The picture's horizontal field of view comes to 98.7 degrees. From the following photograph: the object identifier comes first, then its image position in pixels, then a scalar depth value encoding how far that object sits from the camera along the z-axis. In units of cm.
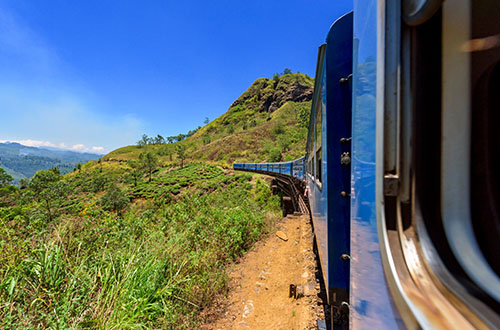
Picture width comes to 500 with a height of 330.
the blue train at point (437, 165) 77
